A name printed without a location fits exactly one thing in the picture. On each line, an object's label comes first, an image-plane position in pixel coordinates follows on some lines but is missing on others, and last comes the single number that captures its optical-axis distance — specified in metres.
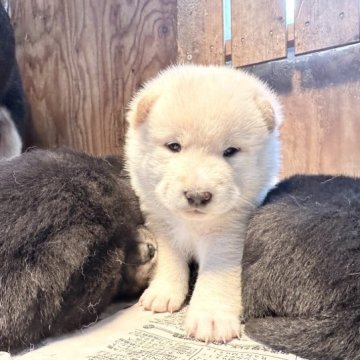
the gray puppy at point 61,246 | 0.22
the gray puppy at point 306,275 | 0.21
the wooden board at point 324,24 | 0.38
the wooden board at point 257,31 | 0.42
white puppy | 0.24
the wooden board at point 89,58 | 0.45
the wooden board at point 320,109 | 0.39
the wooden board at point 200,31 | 0.44
